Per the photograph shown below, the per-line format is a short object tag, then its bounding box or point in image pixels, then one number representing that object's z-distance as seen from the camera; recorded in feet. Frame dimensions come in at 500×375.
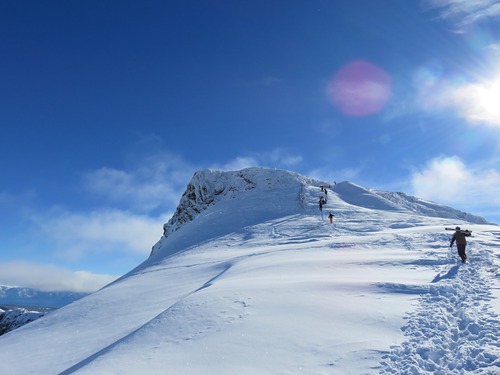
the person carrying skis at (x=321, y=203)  135.31
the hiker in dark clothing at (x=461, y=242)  51.08
